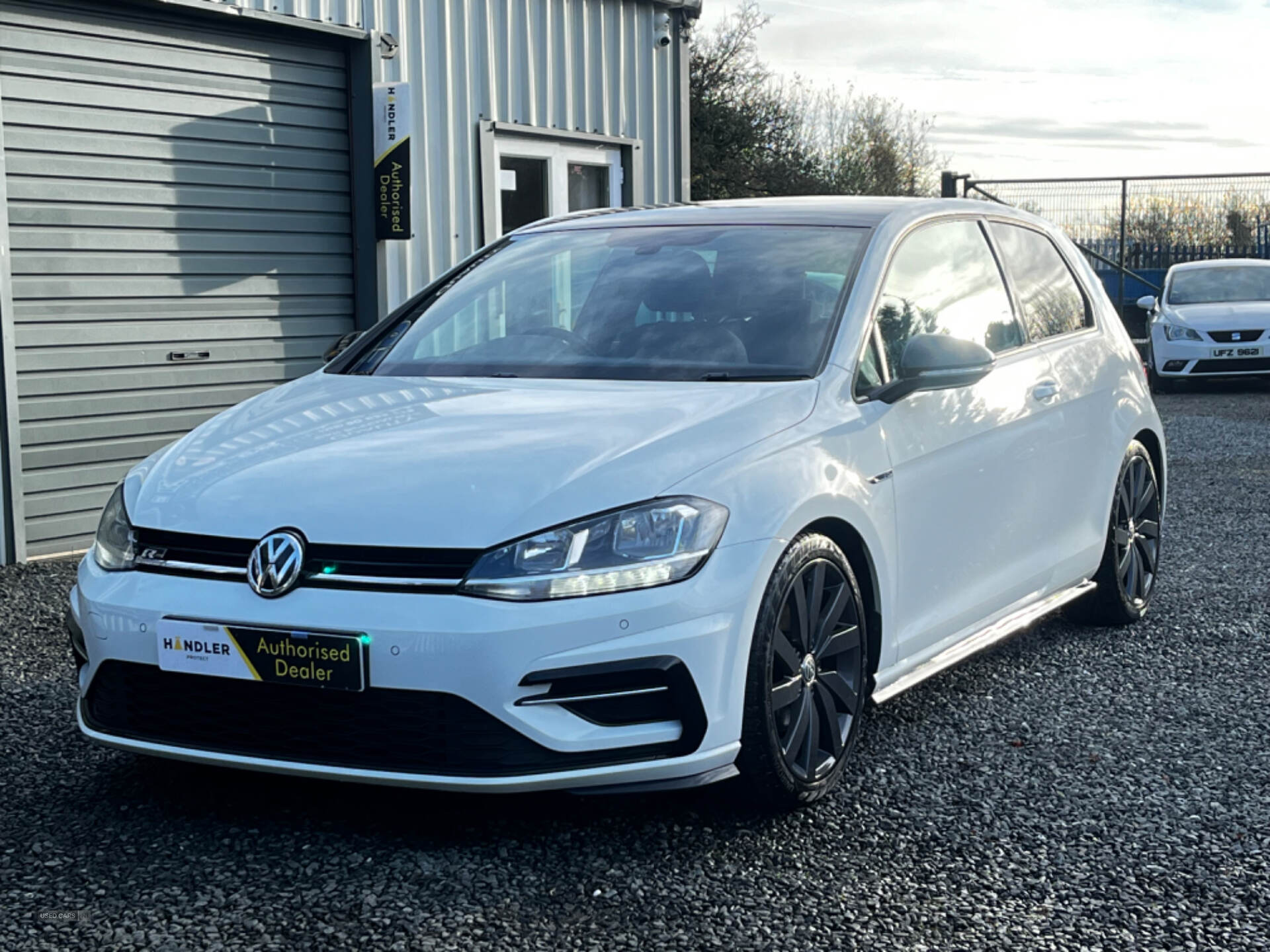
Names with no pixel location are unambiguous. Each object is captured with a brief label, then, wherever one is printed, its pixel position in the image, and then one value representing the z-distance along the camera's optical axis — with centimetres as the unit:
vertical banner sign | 939
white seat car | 1698
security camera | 1209
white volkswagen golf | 324
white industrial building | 787
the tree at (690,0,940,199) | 3008
